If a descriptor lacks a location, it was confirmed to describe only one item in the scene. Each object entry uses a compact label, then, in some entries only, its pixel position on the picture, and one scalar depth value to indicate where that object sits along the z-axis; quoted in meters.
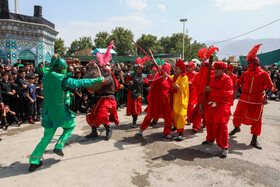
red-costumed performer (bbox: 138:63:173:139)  4.70
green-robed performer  3.31
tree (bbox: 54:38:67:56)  43.59
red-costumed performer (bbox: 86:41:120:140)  4.64
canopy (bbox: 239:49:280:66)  17.16
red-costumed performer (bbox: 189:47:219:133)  5.38
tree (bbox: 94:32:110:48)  49.22
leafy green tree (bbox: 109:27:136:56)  46.66
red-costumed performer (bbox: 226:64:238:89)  6.47
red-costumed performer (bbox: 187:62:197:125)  6.04
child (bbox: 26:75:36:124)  6.11
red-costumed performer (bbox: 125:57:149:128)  5.73
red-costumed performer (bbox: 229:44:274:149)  4.50
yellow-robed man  4.71
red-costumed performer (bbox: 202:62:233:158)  4.01
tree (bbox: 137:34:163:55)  56.91
